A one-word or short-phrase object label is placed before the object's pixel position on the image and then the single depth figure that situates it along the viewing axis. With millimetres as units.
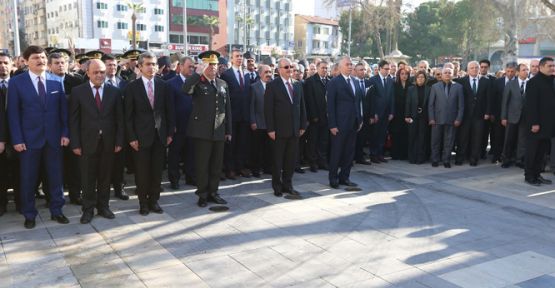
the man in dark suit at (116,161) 6698
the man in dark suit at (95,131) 5625
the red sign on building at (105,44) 66375
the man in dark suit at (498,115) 9734
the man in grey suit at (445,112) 9477
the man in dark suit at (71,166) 6559
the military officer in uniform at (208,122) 6324
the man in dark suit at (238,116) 8141
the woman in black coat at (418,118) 9875
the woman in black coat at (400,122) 10195
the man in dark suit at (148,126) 5906
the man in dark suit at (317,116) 8891
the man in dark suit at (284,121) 7047
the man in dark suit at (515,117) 9312
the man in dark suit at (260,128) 8070
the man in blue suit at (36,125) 5387
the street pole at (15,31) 17781
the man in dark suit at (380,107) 9727
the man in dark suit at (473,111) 9609
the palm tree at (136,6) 55088
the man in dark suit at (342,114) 7504
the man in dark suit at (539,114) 7914
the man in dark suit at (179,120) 7543
